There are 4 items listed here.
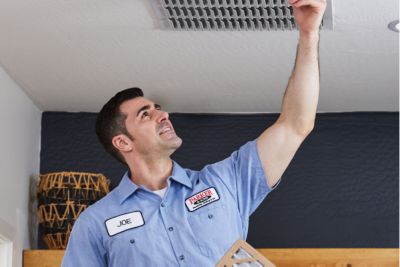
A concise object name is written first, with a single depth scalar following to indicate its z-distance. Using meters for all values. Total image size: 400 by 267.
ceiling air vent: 3.39
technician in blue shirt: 2.73
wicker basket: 4.08
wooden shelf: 3.93
